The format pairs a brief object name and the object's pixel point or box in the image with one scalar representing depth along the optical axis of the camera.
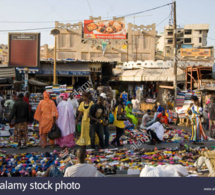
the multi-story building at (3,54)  39.97
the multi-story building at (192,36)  66.81
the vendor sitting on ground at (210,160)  4.82
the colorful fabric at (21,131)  8.58
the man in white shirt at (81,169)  4.19
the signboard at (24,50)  14.75
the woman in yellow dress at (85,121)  8.44
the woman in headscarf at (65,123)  8.65
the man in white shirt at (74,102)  10.65
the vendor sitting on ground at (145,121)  10.67
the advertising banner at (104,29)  36.31
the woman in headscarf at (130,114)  11.54
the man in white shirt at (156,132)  9.23
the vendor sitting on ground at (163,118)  11.73
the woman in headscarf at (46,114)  8.56
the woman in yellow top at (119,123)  8.78
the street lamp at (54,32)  14.45
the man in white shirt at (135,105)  15.06
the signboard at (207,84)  18.36
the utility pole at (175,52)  17.42
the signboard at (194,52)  35.62
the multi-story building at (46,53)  39.00
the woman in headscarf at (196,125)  9.22
